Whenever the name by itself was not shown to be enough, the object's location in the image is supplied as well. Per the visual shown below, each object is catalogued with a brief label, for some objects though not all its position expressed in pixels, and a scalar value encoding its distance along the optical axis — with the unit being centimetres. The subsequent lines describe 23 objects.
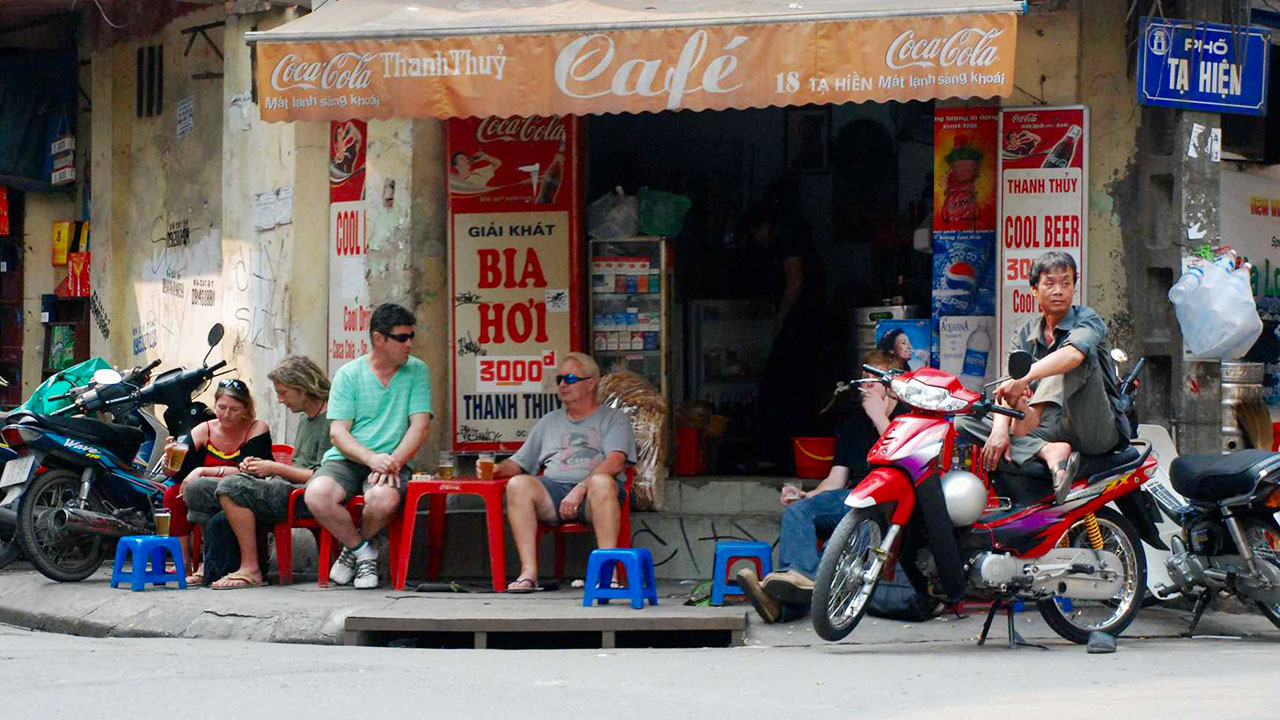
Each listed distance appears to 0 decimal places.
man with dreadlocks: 1783
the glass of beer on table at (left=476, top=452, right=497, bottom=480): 1752
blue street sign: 1689
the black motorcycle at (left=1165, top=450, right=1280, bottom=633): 1467
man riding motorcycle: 1426
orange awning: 1546
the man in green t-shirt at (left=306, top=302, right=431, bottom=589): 1767
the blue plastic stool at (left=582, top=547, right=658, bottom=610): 1608
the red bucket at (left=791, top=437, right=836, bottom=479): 1867
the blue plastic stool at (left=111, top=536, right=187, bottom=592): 1772
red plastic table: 1728
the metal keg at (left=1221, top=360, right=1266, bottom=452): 1667
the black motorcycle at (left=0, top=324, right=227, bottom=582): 1841
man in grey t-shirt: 1708
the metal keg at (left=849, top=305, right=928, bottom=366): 1905
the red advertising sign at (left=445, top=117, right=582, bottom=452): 1948
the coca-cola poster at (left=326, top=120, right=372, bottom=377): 1978
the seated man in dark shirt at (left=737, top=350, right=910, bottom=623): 1524
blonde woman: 1848
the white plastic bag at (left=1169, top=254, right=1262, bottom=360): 1630
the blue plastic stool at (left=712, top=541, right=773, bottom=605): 1645
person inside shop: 2200
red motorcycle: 1380
